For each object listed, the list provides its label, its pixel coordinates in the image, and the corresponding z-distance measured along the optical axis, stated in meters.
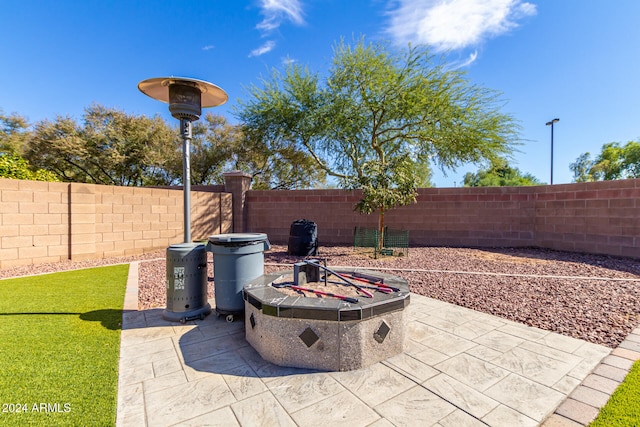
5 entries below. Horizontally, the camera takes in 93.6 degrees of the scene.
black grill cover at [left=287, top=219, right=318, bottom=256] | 8.98
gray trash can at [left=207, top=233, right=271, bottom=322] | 3.76
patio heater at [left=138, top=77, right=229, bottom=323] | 3.79
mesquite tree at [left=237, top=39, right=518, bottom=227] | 12.10
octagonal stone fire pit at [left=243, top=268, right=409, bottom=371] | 2.76
